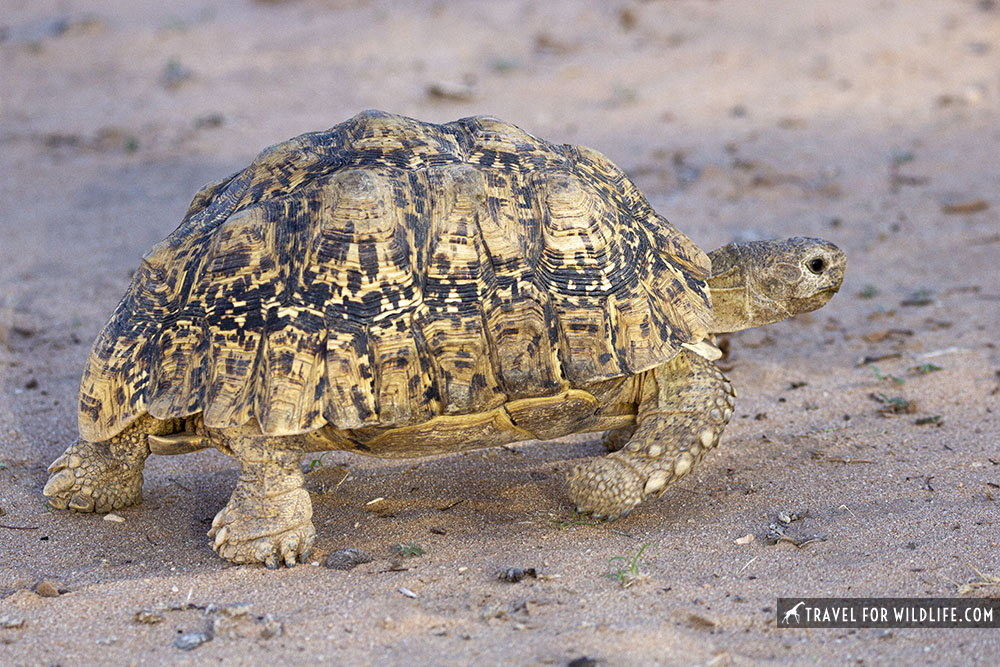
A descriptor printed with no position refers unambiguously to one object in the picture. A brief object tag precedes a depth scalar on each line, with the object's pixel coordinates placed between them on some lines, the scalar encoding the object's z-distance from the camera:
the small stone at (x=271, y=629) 6.12
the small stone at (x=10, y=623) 6.33
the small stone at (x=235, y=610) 6.30
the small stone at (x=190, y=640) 6.04
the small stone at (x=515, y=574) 6.77
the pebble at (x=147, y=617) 6.33
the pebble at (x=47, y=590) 6.74
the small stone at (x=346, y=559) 7.16
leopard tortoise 6.92
